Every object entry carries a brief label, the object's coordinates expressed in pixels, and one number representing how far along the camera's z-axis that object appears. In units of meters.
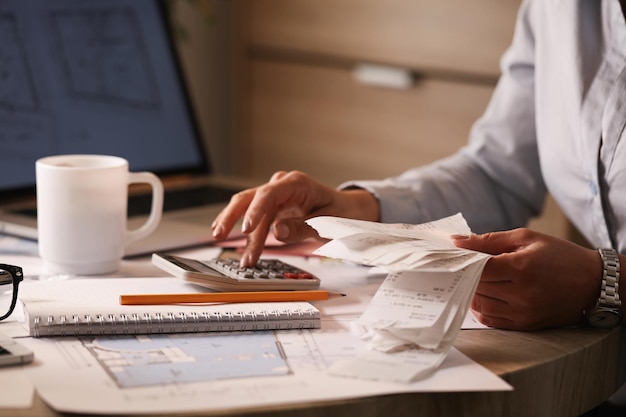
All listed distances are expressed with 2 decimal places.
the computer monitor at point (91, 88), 1.41
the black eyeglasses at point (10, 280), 1.01
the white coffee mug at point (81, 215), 1.12
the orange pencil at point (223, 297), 1.03
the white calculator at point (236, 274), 1.07
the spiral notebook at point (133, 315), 0.98
